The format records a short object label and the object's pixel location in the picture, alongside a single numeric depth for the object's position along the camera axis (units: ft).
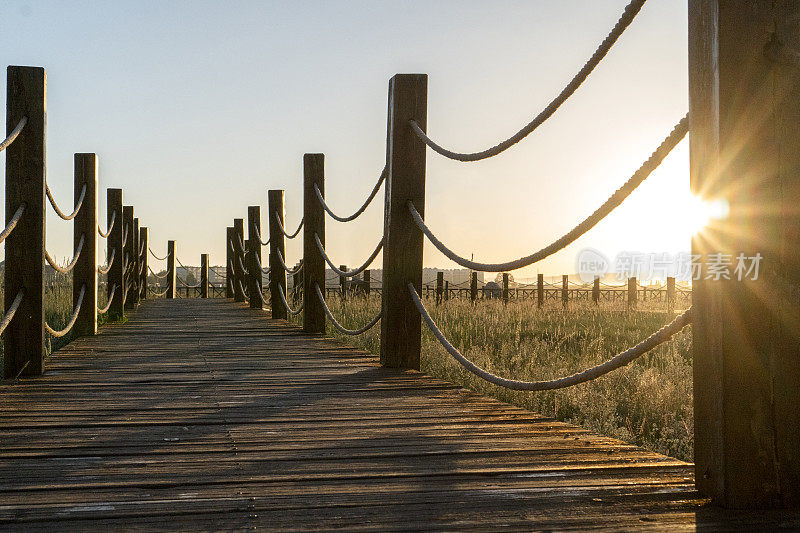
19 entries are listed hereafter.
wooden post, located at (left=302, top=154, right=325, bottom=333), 23.31
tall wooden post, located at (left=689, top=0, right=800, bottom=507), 5.79
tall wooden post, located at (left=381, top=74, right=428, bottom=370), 14.92
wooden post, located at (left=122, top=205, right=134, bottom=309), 35.63
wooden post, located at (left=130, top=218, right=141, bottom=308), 39.35
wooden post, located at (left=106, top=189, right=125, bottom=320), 28.50
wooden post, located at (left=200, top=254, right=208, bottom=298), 65.16
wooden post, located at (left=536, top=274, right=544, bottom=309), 70.63
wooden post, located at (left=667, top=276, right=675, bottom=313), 56.49
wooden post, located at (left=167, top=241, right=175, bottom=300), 62.08
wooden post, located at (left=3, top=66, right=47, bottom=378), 13.28
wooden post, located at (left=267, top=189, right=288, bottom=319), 30.63
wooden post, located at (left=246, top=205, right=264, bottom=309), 36.87
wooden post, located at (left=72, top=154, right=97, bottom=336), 21.12
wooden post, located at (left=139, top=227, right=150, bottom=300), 51.06
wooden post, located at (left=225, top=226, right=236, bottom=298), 52.07
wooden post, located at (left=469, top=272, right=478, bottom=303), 76.58
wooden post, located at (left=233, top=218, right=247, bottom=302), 45.76
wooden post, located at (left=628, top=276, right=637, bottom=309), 72.08
